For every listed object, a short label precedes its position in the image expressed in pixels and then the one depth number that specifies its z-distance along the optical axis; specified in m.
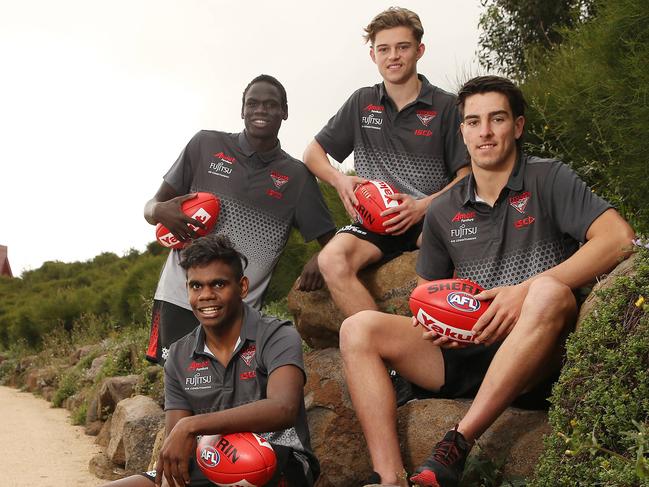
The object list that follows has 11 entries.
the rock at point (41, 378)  18.44
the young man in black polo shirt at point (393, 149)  6.33
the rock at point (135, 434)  7.99
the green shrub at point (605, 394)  3.92
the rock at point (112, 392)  11.30
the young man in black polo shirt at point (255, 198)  6.81
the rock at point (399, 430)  5.03
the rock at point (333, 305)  6.64
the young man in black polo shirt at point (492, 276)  4.50
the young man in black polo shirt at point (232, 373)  4.61
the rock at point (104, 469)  8.24
